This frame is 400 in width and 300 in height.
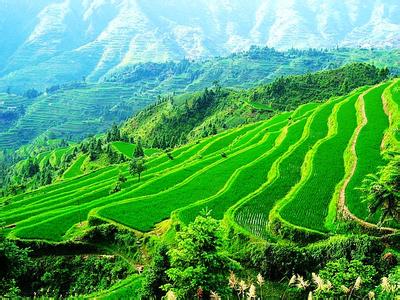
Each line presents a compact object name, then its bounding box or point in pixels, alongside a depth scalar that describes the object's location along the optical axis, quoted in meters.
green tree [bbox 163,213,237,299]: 26.50
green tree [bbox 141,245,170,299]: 32.26
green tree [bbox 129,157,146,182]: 71.56
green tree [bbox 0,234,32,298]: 32.38
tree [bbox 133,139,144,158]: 113.07
